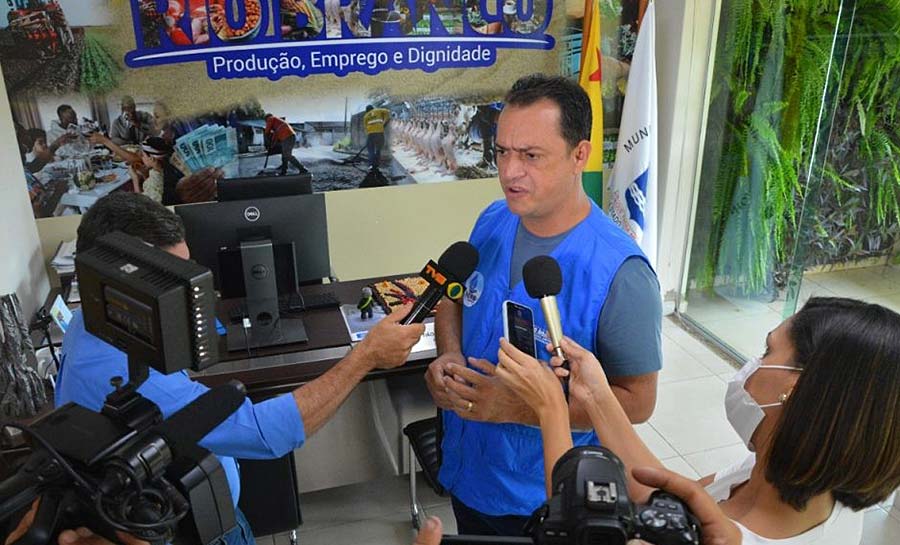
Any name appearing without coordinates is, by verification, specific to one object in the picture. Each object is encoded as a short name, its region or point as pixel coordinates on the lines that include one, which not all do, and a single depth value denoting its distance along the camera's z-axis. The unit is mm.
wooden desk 2254
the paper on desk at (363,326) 2451
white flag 3832
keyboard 2762
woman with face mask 1051
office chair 2273
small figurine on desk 2719
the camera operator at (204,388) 1287
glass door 3527
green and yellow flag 3824
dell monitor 2383
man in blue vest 1495
